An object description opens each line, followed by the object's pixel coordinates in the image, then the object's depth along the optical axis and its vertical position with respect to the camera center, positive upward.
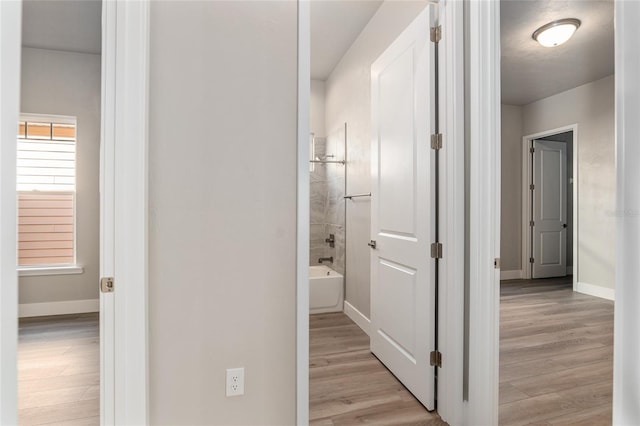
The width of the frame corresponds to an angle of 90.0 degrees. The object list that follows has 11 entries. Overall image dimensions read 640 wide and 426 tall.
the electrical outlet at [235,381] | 1.39 -0.73
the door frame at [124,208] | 1.23 +0.02
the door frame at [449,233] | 1.47 -0.09
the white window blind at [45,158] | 1.63 +0.30
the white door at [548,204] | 5.03 +0.18
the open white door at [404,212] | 1.87 +0.02
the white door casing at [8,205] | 0.45 +0.01
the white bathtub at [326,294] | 3.52 -0.89
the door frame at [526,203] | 4.99 +0.19
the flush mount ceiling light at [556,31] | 2.76 +1.62
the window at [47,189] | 1.61 +0.13
